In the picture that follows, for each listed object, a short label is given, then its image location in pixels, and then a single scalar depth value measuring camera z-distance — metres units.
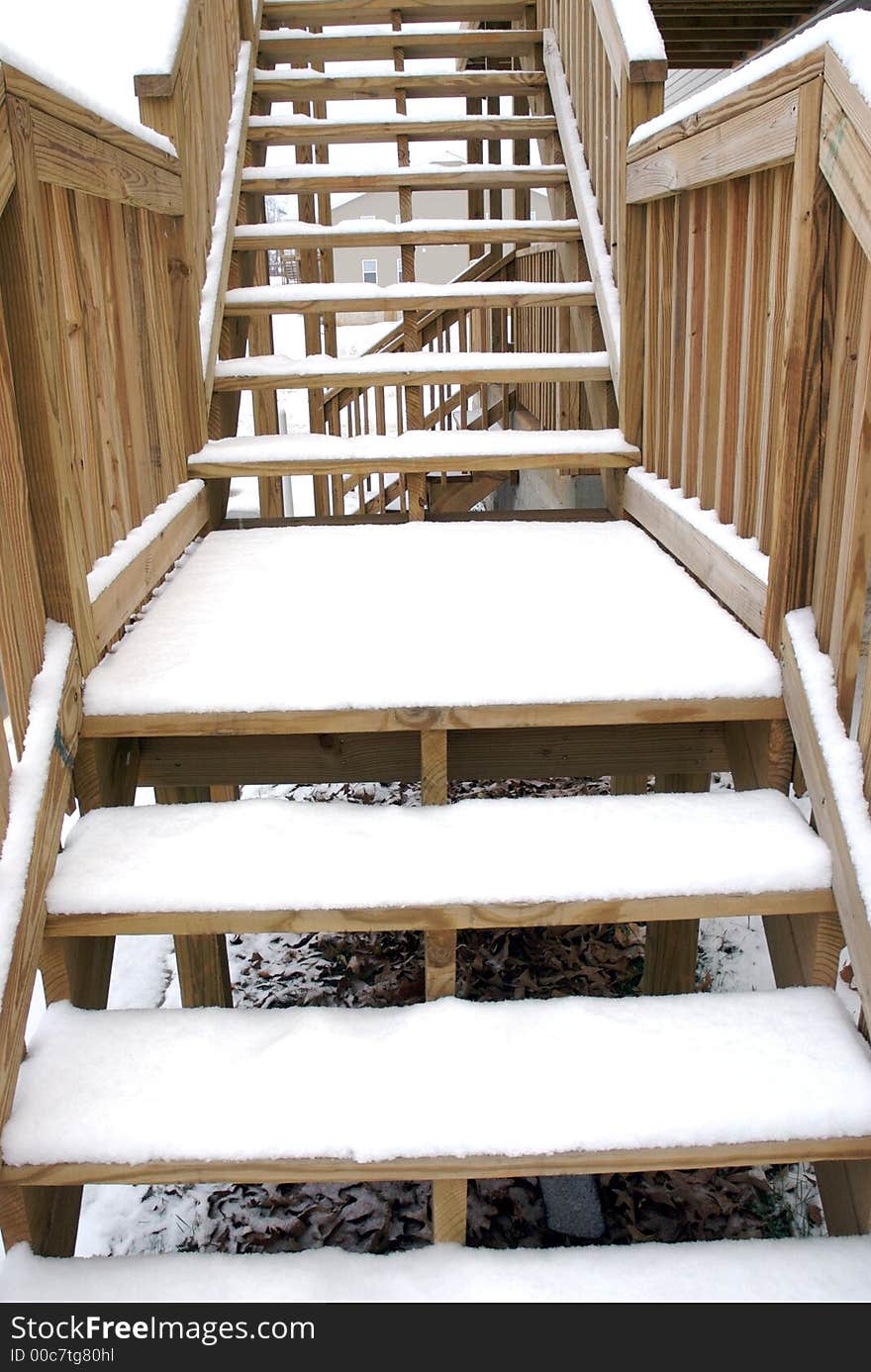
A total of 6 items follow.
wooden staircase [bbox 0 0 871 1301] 1.59
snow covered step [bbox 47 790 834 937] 1.86
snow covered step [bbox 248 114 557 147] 4.79
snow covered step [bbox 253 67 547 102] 4.93
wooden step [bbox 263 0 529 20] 5.37
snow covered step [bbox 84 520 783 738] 2.12
